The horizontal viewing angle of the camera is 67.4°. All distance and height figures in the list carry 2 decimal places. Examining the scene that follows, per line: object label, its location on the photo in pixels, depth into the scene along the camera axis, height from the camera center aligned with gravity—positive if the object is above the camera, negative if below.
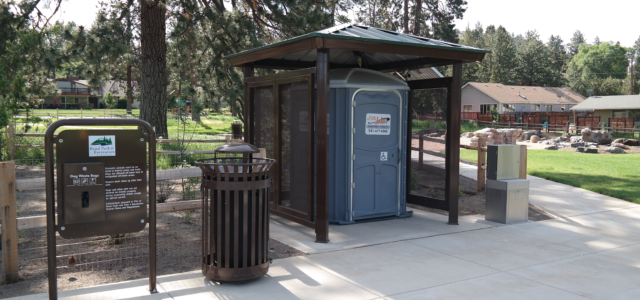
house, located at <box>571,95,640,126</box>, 46.91 +1.49
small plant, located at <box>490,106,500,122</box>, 47.69 +0.54
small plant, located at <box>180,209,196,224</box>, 7.53 -1.55
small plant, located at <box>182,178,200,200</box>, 8.66 -1.31
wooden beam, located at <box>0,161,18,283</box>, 4.43 -0.93
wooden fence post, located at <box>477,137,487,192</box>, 9.90 -0.68
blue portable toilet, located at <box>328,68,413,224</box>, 7.24 -0.33
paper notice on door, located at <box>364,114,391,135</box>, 7.40 -0.05
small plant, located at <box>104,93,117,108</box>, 36.58 +1.59
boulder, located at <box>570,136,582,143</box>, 30.80 -1.14
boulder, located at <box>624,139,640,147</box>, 29.44 -1.24
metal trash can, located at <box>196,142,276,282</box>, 4.62 -0.96
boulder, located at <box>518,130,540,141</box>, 35.34 -1.01
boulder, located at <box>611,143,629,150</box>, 28.02 -1.41
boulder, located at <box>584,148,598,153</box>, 25.87 -1.53
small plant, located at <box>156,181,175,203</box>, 8.55 -1.37
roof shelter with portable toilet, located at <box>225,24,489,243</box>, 6.25 +0.35
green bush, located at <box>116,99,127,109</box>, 73.31 +2.42
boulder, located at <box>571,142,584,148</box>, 27.67 -1.32
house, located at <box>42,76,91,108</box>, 76.75 +4.06
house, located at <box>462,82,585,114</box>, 54.33 +2.69
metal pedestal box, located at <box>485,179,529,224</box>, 7.65 -1.28
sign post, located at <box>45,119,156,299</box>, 3.98 -0.55
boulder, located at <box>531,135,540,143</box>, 33.30 -1.21
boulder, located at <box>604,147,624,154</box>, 25.66 -1.52
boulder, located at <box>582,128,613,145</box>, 30.75 -0.97
